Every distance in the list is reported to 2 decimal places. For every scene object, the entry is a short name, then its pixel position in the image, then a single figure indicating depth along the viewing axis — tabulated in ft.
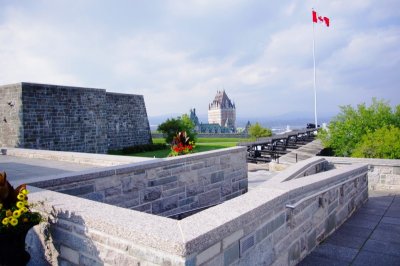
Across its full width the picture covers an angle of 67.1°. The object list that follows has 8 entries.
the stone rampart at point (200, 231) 7.49
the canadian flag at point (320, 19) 94.94
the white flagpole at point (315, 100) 98.72
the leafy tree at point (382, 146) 33.47
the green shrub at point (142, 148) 75.83
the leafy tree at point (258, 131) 85.26
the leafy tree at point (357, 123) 41.52
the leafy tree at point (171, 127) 82.48
